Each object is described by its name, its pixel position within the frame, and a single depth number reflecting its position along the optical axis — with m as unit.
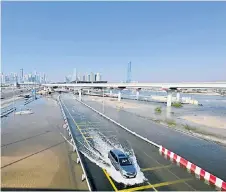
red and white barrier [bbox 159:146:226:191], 16.56
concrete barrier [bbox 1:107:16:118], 49.59
